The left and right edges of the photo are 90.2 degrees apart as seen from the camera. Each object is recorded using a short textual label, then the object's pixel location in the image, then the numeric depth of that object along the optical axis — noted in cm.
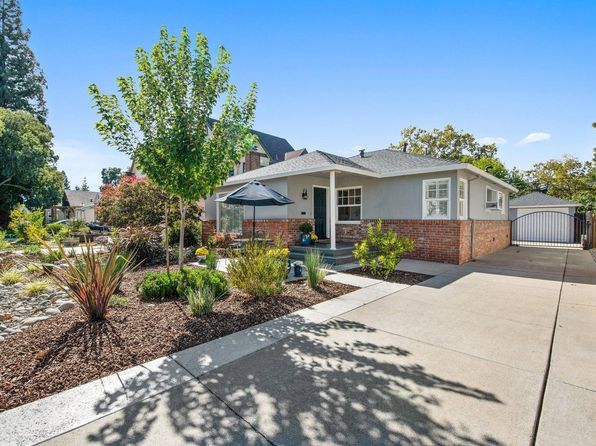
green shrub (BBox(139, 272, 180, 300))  551
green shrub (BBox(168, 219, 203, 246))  1191
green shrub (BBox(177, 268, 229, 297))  542
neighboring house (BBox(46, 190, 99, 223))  3418
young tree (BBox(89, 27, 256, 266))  498
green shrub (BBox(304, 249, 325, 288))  641
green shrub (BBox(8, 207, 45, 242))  1435
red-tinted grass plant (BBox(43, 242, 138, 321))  412
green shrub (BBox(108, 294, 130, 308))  507
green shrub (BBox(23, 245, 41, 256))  964
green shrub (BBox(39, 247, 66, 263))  763
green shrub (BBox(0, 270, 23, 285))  648
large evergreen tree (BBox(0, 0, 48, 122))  2716
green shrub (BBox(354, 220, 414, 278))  748
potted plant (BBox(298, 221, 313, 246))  1116
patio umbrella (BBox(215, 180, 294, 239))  866
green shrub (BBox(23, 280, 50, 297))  569
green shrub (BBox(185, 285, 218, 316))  461
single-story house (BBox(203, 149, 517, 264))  999
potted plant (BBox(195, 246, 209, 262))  1002
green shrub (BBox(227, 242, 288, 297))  552
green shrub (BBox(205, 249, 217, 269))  713
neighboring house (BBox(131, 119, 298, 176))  2491
